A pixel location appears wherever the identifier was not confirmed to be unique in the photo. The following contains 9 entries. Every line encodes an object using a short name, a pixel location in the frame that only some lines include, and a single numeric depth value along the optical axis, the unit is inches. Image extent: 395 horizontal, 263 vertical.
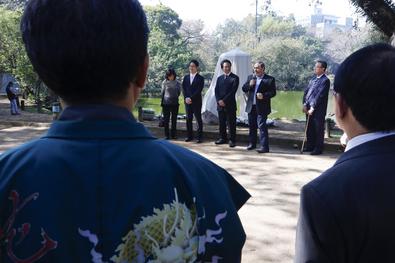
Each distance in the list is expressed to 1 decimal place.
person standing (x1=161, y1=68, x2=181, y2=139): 385.1
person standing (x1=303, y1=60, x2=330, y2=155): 319.3
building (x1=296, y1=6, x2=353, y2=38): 3826.3
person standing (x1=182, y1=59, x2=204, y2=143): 371.2
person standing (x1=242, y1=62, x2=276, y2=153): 330.6
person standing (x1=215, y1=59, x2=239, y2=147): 348.2
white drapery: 477.7
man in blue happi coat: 35.6
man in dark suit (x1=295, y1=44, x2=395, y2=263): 52.4
